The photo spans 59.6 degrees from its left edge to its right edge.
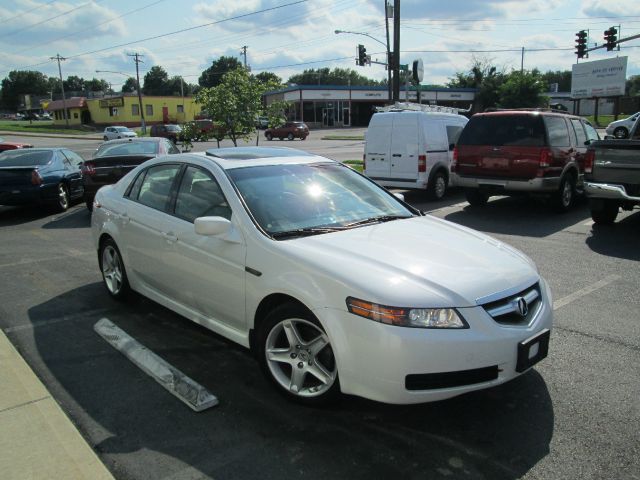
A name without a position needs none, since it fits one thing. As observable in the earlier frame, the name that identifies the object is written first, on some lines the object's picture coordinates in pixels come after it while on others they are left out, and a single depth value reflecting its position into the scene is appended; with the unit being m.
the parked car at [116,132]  47.31
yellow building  74.44
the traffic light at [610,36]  27.28
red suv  10.16
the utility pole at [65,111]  82.94
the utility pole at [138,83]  62.11
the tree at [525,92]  64.94
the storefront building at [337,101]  63.97
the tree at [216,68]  134.00
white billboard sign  58.68
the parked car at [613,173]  8.26
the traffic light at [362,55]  34.03
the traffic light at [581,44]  28.64
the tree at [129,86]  152.62
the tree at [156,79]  140.62
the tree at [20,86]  150.25
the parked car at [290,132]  46.00
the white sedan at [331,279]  3.02
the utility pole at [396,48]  20.75
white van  12.20
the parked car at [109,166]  10.80
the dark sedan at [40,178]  11.27
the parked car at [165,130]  44.16
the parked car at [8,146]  22.33
